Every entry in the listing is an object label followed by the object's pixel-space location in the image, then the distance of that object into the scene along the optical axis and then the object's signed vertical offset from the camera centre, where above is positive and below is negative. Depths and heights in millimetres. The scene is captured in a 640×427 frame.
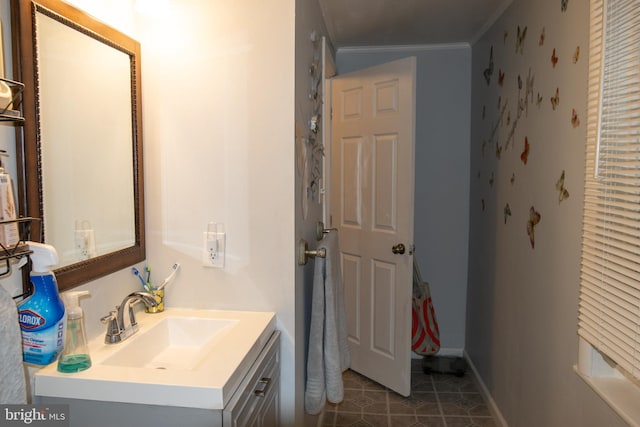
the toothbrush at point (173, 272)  1674 -336
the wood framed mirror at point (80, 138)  1107 +121
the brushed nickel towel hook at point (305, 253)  1734 -284
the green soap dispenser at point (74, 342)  1124 -406
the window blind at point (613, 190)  1212 -20
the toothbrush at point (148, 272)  1646 -332
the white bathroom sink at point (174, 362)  1088 -487
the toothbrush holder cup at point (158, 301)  1605 -427
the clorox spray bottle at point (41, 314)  1009 -297
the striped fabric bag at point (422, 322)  3131 -962
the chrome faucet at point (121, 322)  1316 -416
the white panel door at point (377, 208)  2660 -168
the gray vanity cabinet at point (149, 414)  1086 -564
